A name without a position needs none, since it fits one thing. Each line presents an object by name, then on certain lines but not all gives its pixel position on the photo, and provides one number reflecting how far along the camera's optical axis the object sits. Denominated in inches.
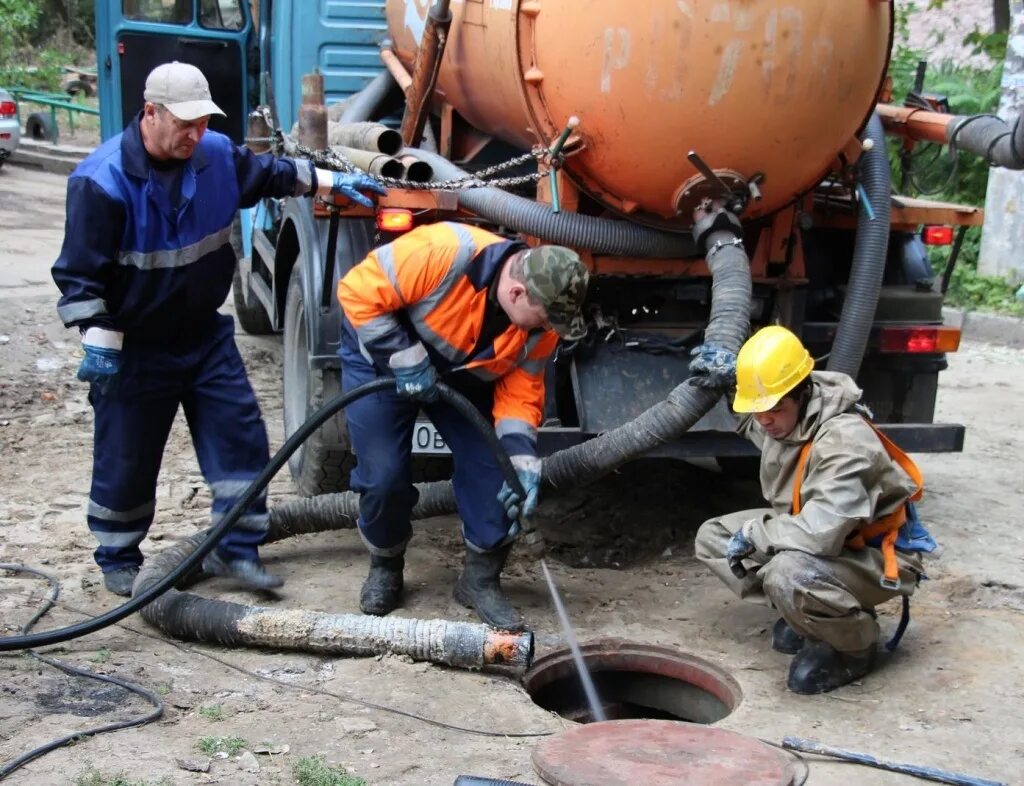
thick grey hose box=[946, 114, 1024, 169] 180.9
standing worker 149.4
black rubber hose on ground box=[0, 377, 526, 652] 147.3
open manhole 161.2
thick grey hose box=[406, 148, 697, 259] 167.8
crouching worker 141.4
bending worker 149.7
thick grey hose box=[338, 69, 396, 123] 214.8
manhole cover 124.1
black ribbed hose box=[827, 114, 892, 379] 179.0
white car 584.4
